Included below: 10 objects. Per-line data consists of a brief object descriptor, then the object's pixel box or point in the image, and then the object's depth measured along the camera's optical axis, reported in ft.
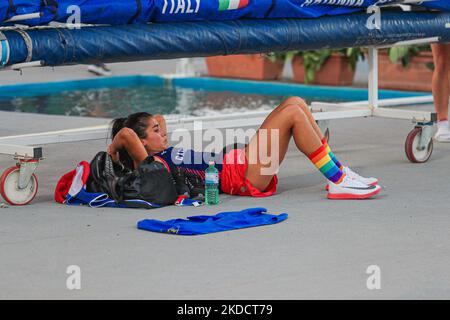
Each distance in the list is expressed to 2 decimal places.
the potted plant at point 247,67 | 87.66
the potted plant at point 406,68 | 77.00
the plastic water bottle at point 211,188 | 36.17
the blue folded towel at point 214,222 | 31.86
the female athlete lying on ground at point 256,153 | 36.76
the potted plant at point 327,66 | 81.41
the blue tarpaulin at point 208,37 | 34.60
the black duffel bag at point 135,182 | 35.42
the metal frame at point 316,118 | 35.68
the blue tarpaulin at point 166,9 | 34.39
